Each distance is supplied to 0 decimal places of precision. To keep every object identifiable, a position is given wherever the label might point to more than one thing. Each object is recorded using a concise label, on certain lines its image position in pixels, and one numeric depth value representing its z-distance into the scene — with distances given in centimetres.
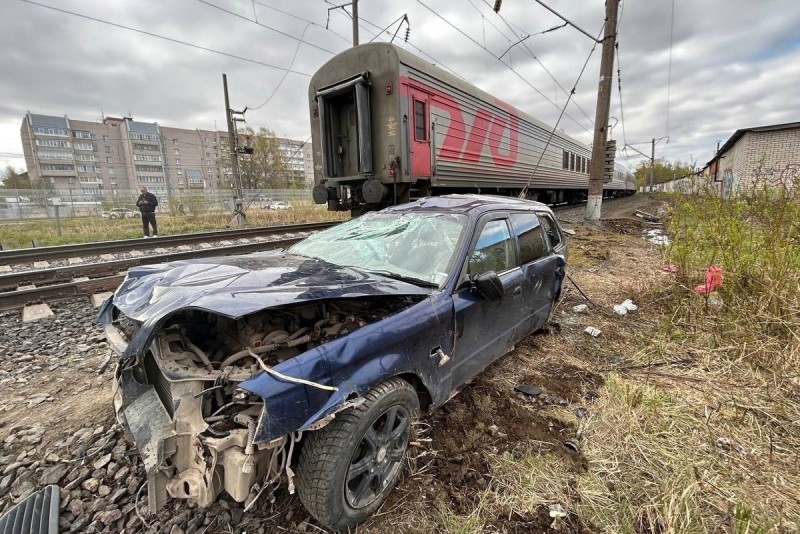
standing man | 1113
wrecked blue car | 146
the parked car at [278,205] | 2228
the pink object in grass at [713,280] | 371
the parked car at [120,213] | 1727
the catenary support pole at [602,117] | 961
